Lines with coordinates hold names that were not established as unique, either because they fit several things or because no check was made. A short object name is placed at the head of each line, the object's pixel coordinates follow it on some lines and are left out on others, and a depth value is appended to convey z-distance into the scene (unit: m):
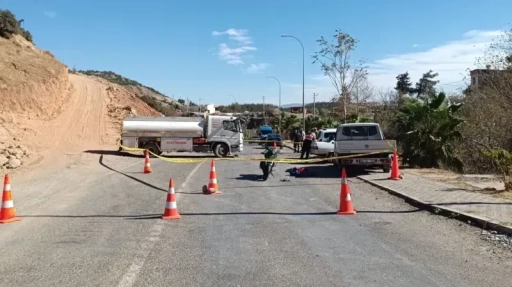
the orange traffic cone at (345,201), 10.30
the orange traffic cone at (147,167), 20.19
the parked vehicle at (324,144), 27.96
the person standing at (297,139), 36.99
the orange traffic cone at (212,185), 13.45
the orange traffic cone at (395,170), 16.33
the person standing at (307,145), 28.16
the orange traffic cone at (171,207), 9.74
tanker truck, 30.39
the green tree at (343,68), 50.06
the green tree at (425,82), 93.56
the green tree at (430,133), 19.81
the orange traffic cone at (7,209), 9.54
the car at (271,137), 52.72
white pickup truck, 18.38
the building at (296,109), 135.50
